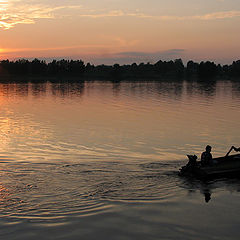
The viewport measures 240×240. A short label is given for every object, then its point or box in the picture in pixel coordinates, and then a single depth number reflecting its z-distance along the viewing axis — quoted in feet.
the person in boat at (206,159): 72.06
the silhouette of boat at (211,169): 70.23
